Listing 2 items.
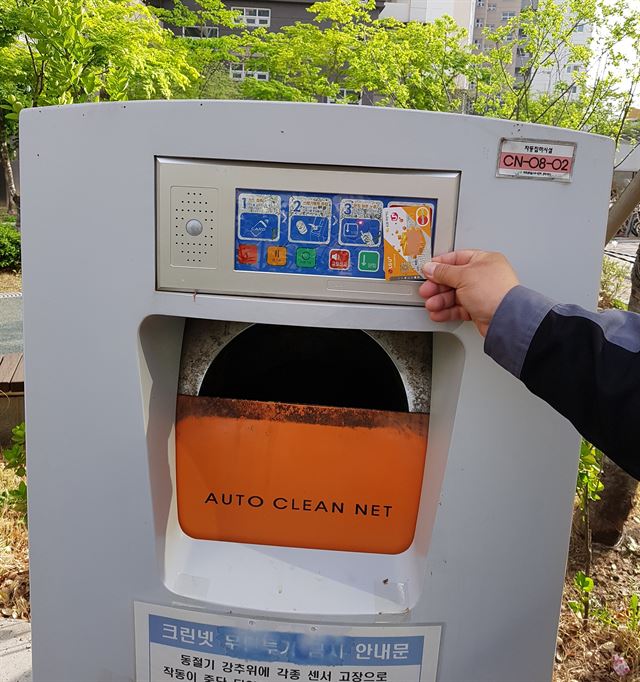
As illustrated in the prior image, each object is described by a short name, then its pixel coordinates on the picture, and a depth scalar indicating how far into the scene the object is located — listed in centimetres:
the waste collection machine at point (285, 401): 108
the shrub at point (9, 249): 927
